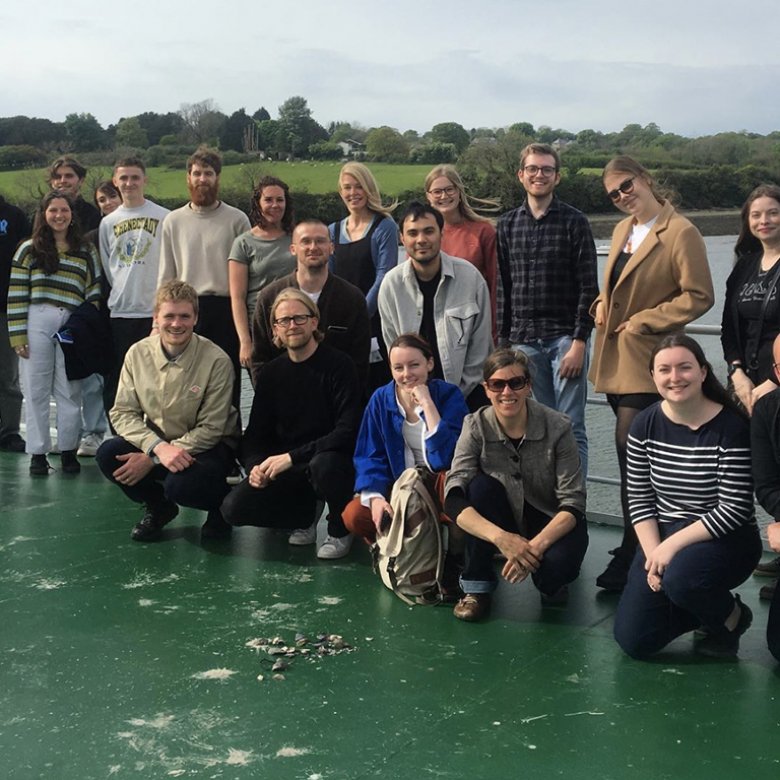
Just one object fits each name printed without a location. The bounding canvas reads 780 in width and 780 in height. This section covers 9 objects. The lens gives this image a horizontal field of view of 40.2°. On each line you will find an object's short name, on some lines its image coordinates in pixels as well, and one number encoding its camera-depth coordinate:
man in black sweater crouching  4.13
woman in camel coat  3.62
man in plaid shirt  4.05
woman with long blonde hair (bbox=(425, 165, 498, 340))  4.39
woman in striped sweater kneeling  3.08
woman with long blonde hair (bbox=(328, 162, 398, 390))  4.59
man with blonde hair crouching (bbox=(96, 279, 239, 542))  4.34
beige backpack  3.71
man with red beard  4.92
